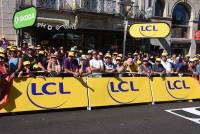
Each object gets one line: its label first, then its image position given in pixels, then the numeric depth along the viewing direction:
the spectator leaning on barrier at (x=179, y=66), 14.64
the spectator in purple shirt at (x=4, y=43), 14.02
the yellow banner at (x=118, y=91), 10.70
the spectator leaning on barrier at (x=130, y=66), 13.13
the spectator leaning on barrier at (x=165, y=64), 13.80
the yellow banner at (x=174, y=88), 12.05
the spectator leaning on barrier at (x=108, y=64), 12.62
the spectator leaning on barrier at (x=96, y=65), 12.30
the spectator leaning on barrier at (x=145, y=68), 12.38
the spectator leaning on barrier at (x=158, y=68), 12.83
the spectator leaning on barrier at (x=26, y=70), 9.95
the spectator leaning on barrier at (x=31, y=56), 11.15
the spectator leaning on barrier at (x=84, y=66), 11.56
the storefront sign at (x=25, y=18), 10.88
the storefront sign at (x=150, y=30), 14.49
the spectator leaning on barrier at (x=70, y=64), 11.27
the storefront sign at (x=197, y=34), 29.47
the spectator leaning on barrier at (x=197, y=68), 14.64
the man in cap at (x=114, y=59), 13.54
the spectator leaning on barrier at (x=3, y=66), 9.61
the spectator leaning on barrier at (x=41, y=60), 11.28
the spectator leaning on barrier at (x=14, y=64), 10.21
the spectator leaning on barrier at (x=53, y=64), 11.03
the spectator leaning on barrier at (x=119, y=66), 12.38
